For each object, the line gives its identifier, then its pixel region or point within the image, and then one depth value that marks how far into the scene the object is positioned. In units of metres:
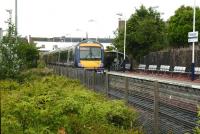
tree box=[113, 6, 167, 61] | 58.38
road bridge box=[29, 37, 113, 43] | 136.61
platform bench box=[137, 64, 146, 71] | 57.11
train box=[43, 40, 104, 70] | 44.94
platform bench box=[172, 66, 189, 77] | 44.26
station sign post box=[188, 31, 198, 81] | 38.81
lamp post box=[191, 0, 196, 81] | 38.28
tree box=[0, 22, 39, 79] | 26.78
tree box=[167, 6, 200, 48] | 64.38
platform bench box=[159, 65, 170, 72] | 48.74
